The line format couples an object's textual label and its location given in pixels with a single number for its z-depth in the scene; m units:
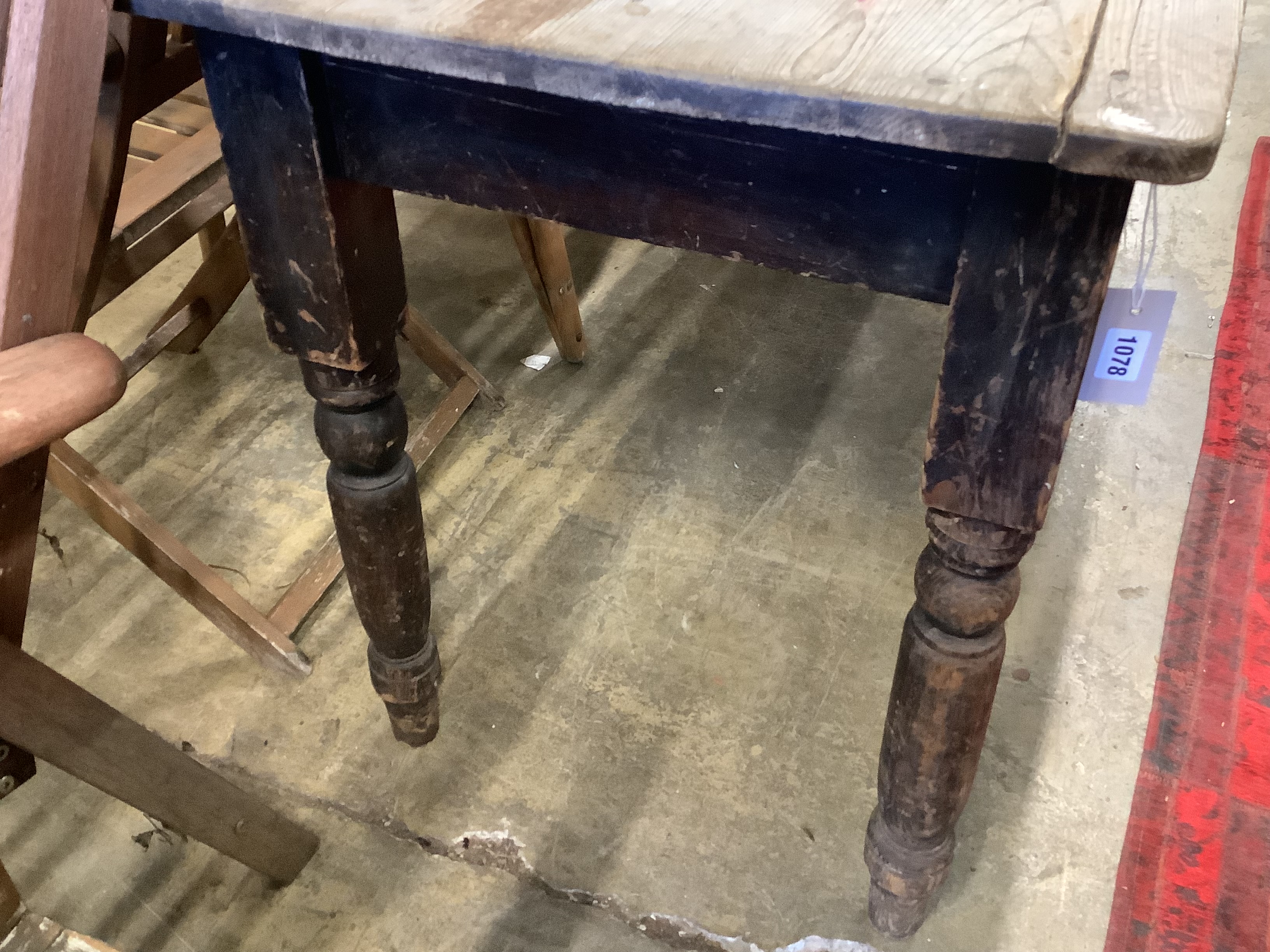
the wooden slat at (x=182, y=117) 1.31
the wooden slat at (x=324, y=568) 1.28
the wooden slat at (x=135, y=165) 1.23
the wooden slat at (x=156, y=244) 1.10
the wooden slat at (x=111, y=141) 0.81
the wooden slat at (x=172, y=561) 1.15
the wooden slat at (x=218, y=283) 1.49
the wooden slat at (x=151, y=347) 1.33
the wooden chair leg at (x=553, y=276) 1.47
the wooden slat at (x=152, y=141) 1.26
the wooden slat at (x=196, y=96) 1.38
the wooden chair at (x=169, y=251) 0.84
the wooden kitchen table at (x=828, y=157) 0.48
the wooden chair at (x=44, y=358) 0.57
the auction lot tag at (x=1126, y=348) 0.66
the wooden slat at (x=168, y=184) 1.10
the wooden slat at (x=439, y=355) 1.48
